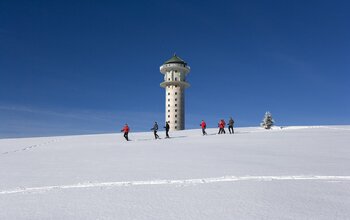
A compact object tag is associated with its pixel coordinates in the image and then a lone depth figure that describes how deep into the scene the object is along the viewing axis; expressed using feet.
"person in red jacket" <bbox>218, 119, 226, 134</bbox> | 99.04
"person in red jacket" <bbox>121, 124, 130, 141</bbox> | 84.99
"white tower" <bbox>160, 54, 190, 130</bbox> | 228.43
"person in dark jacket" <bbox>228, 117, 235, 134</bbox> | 99.93
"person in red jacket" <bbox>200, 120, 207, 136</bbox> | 96.68
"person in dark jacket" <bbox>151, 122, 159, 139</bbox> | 89.30
